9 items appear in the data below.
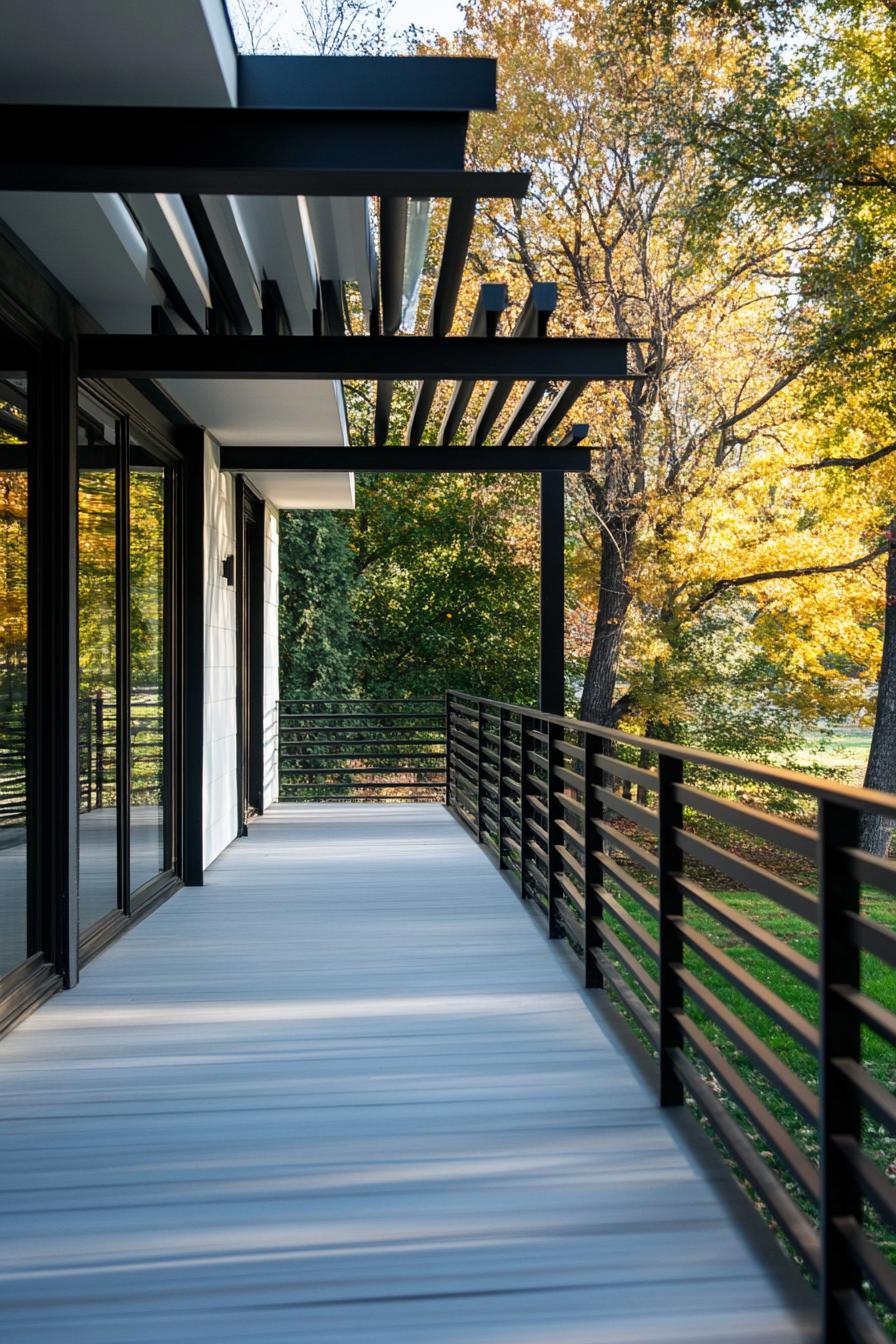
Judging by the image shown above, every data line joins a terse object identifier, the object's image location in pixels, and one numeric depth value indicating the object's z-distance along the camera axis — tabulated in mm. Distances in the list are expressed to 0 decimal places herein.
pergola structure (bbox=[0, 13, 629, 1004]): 3113
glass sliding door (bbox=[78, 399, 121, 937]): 5320
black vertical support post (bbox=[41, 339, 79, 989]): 4703
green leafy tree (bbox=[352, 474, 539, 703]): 19766
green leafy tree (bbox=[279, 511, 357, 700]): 18641
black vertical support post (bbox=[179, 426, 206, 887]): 7555
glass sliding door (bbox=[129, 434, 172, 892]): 6363
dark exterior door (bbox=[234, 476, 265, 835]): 10656
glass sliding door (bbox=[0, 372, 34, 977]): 4148
